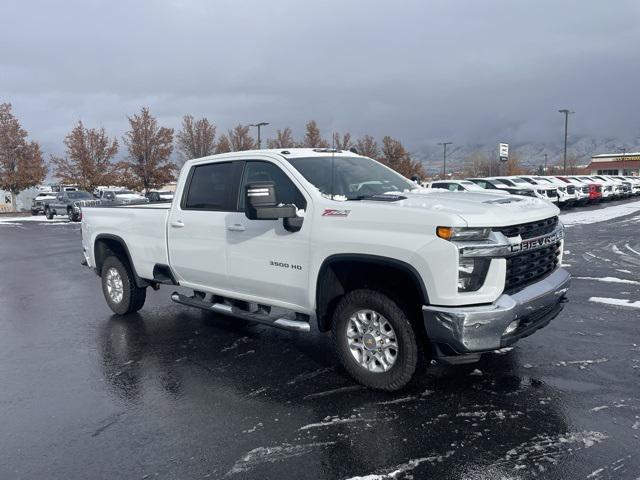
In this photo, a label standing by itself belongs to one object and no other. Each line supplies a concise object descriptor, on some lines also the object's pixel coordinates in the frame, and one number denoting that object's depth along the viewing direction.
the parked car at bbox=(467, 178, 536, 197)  22.19
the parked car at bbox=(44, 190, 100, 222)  30.00
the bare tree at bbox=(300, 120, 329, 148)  44.94
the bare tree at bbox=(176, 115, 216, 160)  43.97
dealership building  92.25
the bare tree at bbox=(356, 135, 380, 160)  52.24
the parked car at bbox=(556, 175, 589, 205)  27.52
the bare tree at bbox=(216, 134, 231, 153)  45.22
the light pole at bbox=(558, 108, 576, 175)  54.18
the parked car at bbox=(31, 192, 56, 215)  39.02
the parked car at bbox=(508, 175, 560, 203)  24.39
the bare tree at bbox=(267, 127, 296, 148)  49.28
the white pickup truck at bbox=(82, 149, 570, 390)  3.97
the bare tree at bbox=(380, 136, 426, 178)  51.63
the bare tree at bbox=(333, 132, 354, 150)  49.31
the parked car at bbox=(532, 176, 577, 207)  26.00
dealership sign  38.56
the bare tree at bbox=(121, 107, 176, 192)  43.78
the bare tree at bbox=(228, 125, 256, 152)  46.55
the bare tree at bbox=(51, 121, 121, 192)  45.28
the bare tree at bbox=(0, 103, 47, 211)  44.97
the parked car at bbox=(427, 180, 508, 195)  24.07
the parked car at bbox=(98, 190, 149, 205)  31.14
